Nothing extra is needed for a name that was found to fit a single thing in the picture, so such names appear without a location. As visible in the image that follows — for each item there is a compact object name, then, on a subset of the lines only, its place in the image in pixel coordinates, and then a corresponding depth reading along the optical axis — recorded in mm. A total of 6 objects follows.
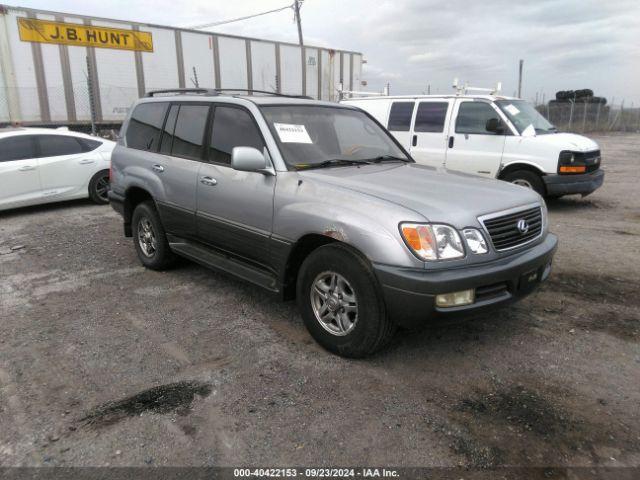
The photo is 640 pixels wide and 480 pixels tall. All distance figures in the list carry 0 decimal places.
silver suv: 2967
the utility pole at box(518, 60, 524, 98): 32628
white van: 7637
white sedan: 7840
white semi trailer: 12031
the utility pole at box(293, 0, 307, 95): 18208
